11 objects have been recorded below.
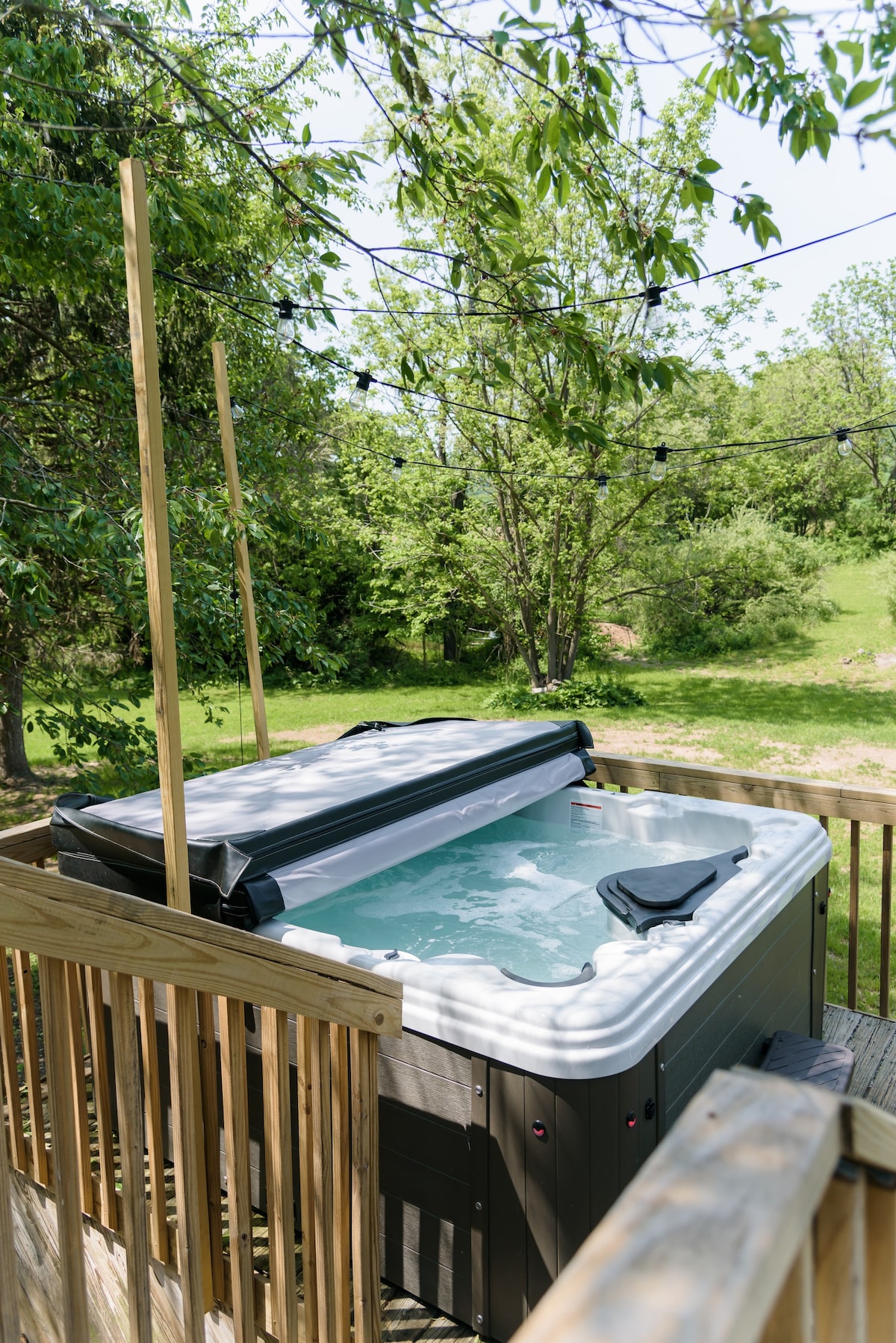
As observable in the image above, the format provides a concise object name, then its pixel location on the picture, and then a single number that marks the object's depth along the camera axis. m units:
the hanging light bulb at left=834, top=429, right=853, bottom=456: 5.95
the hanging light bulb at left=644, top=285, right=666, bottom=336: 3.02
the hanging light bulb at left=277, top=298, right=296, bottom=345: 3.04
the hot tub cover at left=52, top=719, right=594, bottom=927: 2.17
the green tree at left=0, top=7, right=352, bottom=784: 3.24
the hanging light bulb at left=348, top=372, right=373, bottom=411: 3.66
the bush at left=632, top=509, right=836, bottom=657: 11.84
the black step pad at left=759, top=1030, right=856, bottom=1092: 2.29
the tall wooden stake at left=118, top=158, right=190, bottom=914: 1.71
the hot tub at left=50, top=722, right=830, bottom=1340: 1.71
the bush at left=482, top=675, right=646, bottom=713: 10.04
